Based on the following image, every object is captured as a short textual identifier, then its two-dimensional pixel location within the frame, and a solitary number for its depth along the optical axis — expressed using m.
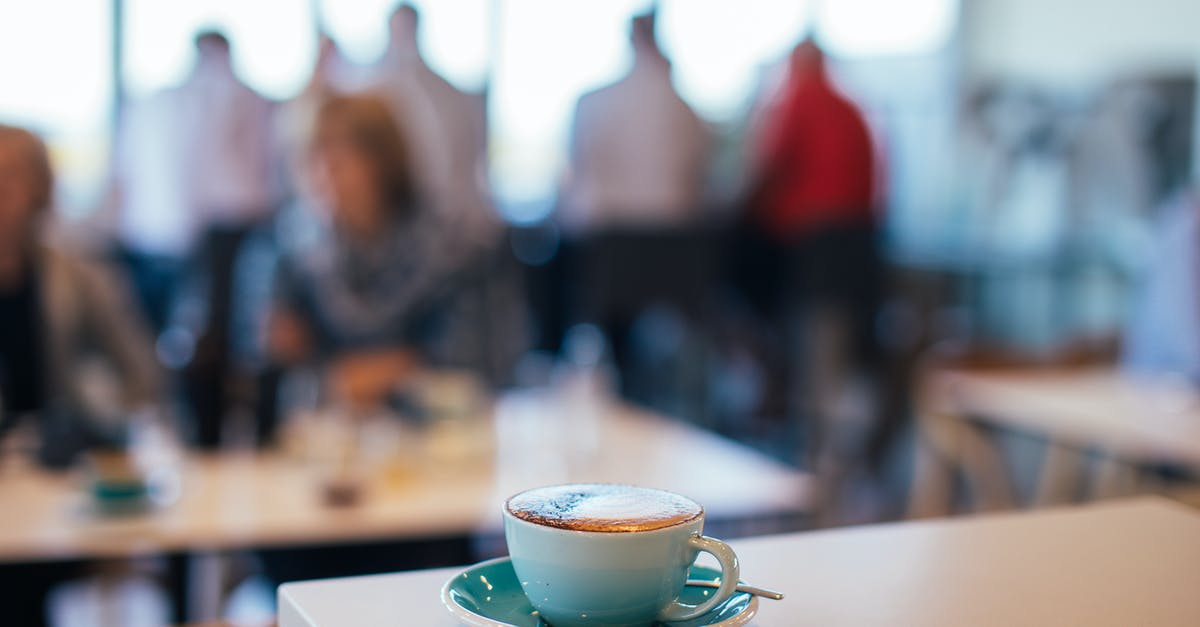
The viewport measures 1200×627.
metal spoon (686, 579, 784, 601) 0.68
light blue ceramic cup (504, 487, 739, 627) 0.65
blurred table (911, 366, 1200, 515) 2.53
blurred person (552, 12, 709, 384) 4.52
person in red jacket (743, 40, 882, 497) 4.56
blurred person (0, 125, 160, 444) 2.28
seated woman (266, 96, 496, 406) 2.64
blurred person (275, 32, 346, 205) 4.27
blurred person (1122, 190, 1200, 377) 2.81
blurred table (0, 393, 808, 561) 1.78
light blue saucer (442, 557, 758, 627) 0.65
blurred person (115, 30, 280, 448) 4.32
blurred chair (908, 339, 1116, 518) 2.95
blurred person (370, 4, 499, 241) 4.53
